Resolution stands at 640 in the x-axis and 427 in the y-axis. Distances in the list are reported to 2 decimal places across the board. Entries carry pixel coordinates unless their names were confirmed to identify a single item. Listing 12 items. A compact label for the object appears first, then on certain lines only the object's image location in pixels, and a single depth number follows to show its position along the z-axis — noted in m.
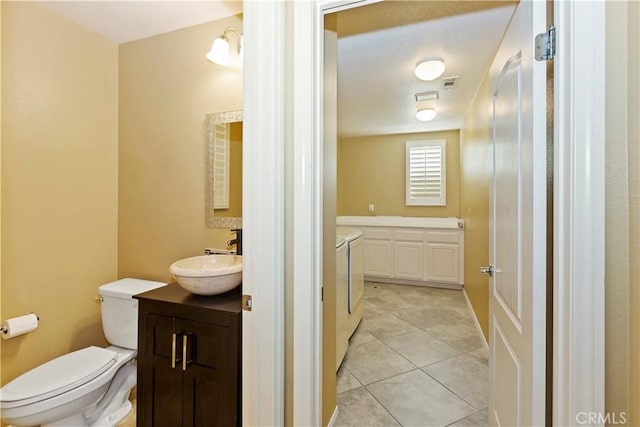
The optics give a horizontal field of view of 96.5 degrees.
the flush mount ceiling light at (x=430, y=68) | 2.16
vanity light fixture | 1.59
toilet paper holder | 1.54
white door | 0.84
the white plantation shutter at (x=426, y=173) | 4.48
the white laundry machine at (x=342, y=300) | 2.01
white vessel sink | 1.18
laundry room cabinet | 4.04
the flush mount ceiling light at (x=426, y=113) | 3.19
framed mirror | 1.77
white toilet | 1.28
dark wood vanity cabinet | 1.11
